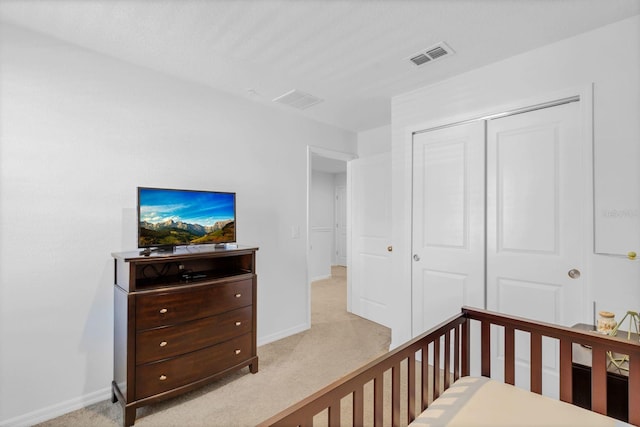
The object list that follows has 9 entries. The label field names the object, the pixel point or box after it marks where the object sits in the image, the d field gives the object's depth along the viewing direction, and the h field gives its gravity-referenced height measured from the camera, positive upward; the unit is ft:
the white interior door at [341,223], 23.95 -0.59
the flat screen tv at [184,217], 6.98 -0.06
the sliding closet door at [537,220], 6.49 -0.09
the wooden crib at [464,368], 3.14 -1.94
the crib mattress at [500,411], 3.84 -2.57
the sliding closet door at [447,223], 7.97 -0.18
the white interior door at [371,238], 11.98 -0.90
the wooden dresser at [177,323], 6.25 -2.47
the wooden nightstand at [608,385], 4.44 -2.53
